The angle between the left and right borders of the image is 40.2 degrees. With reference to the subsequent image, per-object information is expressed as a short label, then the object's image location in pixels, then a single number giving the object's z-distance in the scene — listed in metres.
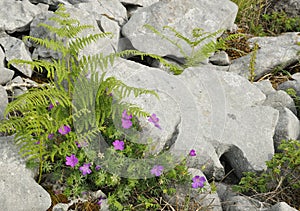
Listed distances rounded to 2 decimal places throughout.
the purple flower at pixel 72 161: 3.26
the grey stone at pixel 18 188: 3.09
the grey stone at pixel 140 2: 5.68
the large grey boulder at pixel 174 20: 5.17
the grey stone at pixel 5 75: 4.02
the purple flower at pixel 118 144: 3.37
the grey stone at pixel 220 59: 5.55
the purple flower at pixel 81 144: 3.34
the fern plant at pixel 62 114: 3.20
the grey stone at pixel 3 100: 3.69
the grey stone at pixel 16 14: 4.66
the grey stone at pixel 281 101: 4.74
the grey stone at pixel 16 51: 4.24
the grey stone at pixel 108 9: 5.22
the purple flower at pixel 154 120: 3.59
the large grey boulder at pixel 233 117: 4.03
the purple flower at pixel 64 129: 3.34
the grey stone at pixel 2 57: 4.16
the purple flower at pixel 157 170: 3.34
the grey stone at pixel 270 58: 5.52
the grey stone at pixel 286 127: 4.28
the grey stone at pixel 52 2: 5.20
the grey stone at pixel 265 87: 5.03
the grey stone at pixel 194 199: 3.35
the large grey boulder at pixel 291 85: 5.10
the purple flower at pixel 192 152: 3.57
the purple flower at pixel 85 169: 3.26
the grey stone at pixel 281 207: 3.15
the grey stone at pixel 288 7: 6.95
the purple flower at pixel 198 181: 3.32
